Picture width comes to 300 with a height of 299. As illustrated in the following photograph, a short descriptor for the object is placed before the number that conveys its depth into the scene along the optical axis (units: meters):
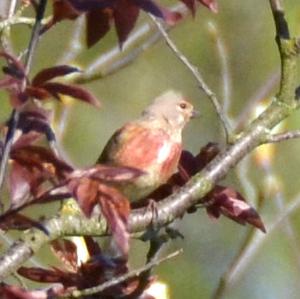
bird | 6.75
